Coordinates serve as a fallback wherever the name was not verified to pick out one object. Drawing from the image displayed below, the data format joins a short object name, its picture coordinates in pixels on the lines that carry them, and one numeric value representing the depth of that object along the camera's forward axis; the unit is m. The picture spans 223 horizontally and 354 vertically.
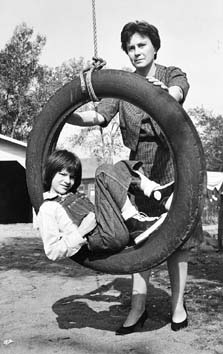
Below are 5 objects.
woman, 3.28
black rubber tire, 2.83
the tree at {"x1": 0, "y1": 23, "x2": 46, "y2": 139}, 28.62
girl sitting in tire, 2.96
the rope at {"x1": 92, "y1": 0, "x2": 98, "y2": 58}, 3.27
